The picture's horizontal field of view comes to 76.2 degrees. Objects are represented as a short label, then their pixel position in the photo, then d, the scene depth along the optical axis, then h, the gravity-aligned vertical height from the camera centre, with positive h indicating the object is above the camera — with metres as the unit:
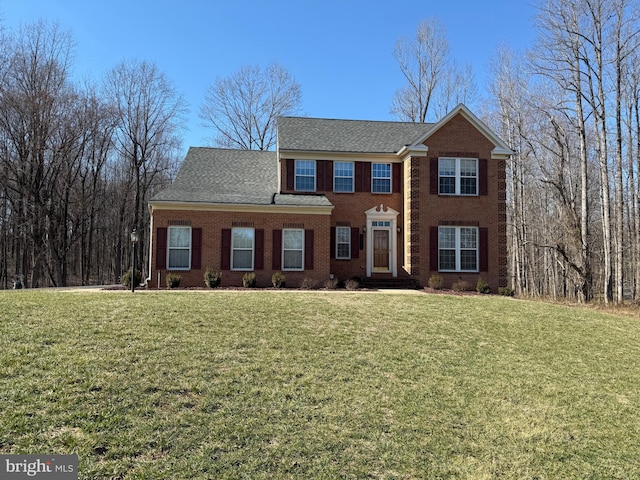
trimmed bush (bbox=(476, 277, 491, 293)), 17.23 -1.04
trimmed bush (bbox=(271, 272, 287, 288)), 16.50 -0.76
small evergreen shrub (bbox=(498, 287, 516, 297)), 17.16 -1.24
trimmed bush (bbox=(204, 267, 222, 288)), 16.06 -0.72
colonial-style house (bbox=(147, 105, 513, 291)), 16.84 +2.17
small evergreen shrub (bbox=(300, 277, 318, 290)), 16.57 -0.93
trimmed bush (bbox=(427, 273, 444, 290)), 17.28 -0.84
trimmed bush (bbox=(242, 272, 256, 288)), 16.28 -0.77
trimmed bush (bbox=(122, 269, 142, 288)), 16.42 -0.80
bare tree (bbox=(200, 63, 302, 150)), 35.28 +11.54
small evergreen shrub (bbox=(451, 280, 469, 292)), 17.31 -1.01
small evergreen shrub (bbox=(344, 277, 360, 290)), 16.38 -0.92
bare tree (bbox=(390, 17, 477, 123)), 35.00 +14.30
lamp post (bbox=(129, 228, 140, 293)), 13.77 +0.74
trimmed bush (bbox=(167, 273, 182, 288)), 15.82 -0.80
